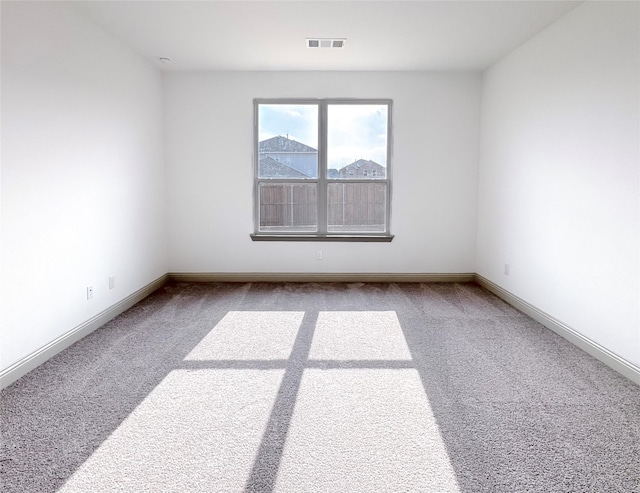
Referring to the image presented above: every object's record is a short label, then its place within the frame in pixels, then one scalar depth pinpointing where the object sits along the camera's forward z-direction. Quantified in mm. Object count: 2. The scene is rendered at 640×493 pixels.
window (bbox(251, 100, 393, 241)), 5262
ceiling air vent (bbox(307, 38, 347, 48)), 3932
